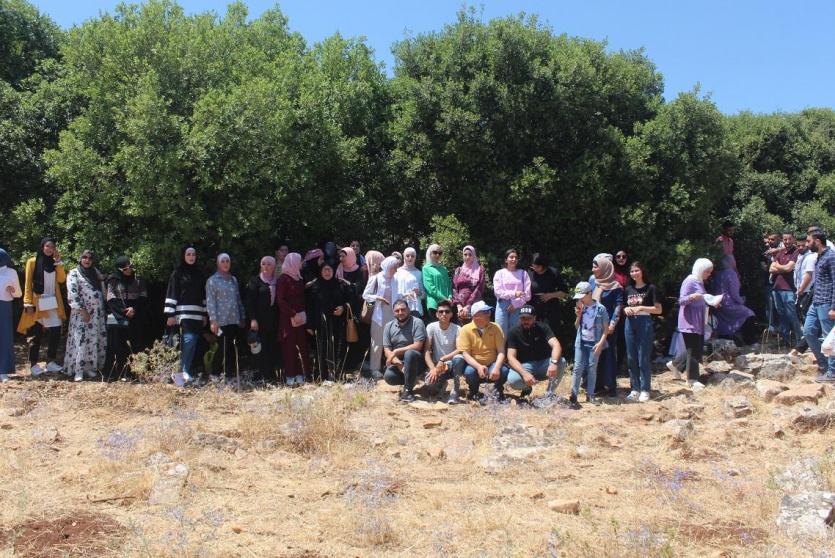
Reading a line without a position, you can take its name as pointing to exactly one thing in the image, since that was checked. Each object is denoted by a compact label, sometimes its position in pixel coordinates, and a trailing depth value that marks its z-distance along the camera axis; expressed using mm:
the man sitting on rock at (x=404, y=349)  8484
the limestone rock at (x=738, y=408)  7750
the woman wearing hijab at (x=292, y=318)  9266
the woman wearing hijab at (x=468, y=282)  9500
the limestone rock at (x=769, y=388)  8368
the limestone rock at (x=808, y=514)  4750
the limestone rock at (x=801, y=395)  7953
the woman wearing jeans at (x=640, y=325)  8625
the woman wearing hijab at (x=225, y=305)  8992
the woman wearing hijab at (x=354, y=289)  9703
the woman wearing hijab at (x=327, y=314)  9406
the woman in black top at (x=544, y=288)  9516
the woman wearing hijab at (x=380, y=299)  9461
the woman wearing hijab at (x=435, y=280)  9531
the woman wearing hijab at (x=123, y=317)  9148
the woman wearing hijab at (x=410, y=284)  9266
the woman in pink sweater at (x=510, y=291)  9203
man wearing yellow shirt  8297
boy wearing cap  8461
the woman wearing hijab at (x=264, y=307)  9281
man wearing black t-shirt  8273
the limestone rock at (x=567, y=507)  5215
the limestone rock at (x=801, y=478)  5531
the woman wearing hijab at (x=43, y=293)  9094
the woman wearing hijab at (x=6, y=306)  8906
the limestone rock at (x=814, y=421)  7059
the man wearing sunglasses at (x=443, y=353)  8406
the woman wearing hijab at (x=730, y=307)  11648
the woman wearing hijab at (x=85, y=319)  8984
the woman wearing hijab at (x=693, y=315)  8922
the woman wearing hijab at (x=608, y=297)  8852
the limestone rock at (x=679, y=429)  6863
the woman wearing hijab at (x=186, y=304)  8961
